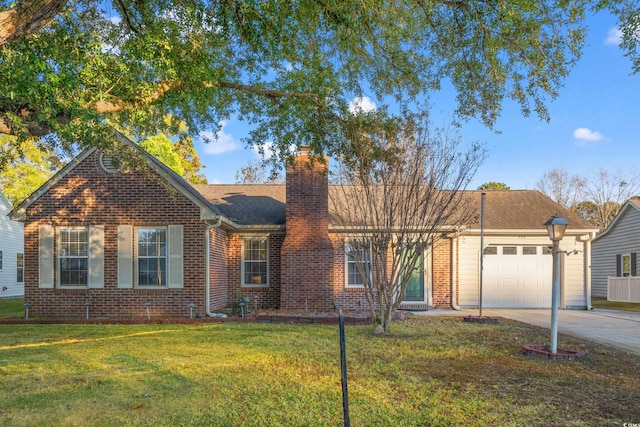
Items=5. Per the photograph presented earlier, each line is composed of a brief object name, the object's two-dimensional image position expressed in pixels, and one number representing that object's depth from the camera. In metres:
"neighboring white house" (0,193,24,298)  23.58
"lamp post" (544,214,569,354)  7.82
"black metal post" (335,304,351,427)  3.79
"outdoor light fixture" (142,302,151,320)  12.73
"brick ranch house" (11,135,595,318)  13.05
